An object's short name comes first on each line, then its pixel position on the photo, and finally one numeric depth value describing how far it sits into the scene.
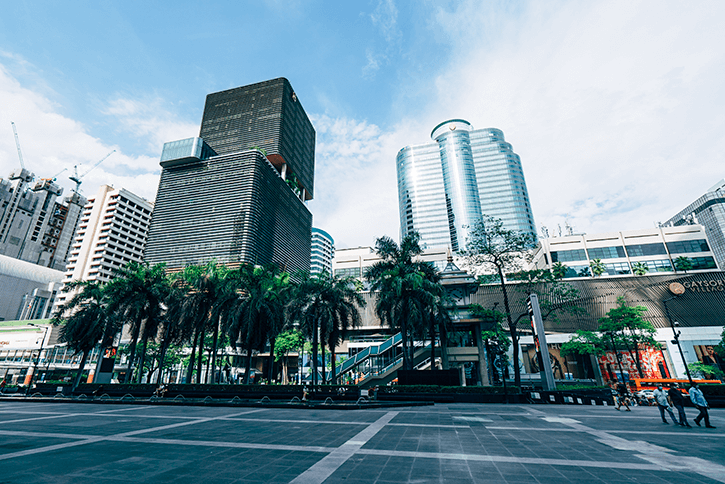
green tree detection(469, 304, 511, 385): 38.18
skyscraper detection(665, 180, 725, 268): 143.12
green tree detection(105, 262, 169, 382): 35.84
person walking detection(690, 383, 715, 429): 12.65
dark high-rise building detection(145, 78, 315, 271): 99.19
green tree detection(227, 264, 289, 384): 32.38
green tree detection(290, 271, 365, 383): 33.66
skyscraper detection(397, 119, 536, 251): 149.62
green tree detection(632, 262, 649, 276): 74.96
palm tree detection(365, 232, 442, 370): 31.45
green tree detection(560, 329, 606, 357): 45.31
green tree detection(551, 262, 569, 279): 68.40
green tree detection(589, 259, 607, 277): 77.22
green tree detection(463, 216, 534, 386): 33.81
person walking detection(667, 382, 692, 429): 13.12
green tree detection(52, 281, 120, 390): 36.12
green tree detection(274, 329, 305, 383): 51.38
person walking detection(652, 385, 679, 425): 13.95
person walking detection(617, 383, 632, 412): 20.97
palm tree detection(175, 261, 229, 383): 34.22
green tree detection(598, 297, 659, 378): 43.81
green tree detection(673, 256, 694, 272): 76.88
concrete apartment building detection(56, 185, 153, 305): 110.94
